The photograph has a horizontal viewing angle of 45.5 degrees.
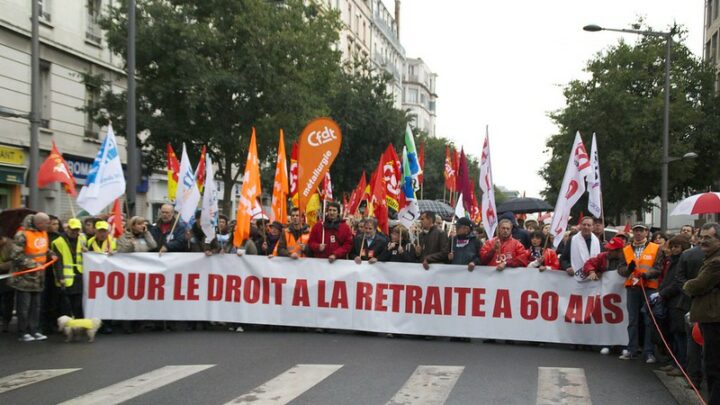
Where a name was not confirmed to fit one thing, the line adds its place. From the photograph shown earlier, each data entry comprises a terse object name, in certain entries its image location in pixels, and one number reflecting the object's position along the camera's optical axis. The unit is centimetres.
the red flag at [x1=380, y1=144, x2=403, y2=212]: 1330
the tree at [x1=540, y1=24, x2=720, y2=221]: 3359
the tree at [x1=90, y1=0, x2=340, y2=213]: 2161
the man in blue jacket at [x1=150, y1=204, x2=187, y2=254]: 1248
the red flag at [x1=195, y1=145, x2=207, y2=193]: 1541
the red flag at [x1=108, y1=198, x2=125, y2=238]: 1295
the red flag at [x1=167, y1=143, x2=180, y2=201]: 1558
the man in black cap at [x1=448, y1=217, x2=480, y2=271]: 1152
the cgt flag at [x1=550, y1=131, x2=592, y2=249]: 1139
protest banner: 1090
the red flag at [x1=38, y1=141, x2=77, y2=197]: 1410
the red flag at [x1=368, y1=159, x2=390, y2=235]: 1336
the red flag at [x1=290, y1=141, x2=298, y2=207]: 1400
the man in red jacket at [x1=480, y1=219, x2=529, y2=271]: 1130
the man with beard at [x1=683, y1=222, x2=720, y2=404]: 673
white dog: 1059
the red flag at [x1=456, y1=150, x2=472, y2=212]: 1275
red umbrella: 1575
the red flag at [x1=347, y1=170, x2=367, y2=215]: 1950
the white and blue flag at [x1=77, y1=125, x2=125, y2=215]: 1259
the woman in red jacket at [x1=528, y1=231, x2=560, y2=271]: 1152
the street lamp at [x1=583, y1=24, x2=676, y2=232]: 2566
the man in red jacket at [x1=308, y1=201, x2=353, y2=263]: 1209
